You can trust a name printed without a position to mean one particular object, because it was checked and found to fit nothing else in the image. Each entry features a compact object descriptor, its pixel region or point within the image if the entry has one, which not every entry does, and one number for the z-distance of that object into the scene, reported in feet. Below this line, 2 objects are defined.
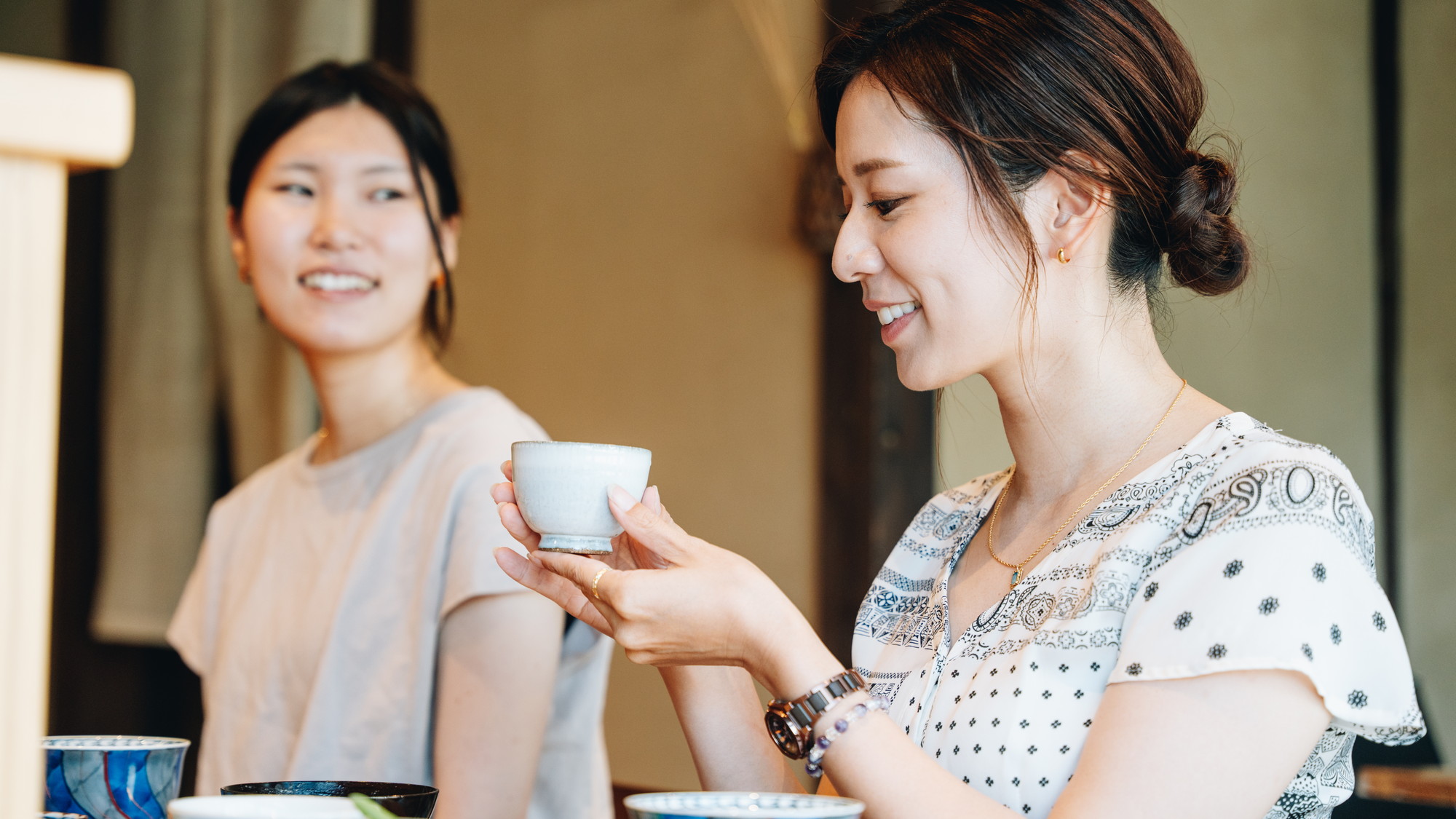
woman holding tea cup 2.89
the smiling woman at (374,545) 4.99
